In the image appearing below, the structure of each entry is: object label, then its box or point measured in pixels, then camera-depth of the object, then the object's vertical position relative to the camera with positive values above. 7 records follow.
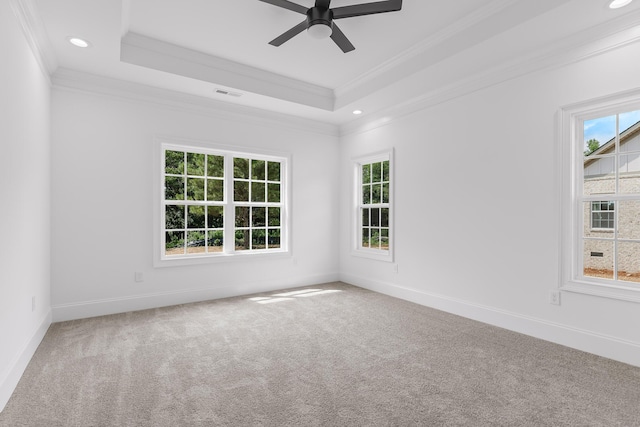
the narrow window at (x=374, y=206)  5.02 +0.10
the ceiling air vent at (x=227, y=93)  4.18 +1.51
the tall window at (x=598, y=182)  2.82 +0.27
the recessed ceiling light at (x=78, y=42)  2.98 +1.54
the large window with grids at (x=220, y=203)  4.42 +0.13
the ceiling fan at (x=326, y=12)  2.52 +1.55
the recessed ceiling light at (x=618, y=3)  2.42 +1.54
